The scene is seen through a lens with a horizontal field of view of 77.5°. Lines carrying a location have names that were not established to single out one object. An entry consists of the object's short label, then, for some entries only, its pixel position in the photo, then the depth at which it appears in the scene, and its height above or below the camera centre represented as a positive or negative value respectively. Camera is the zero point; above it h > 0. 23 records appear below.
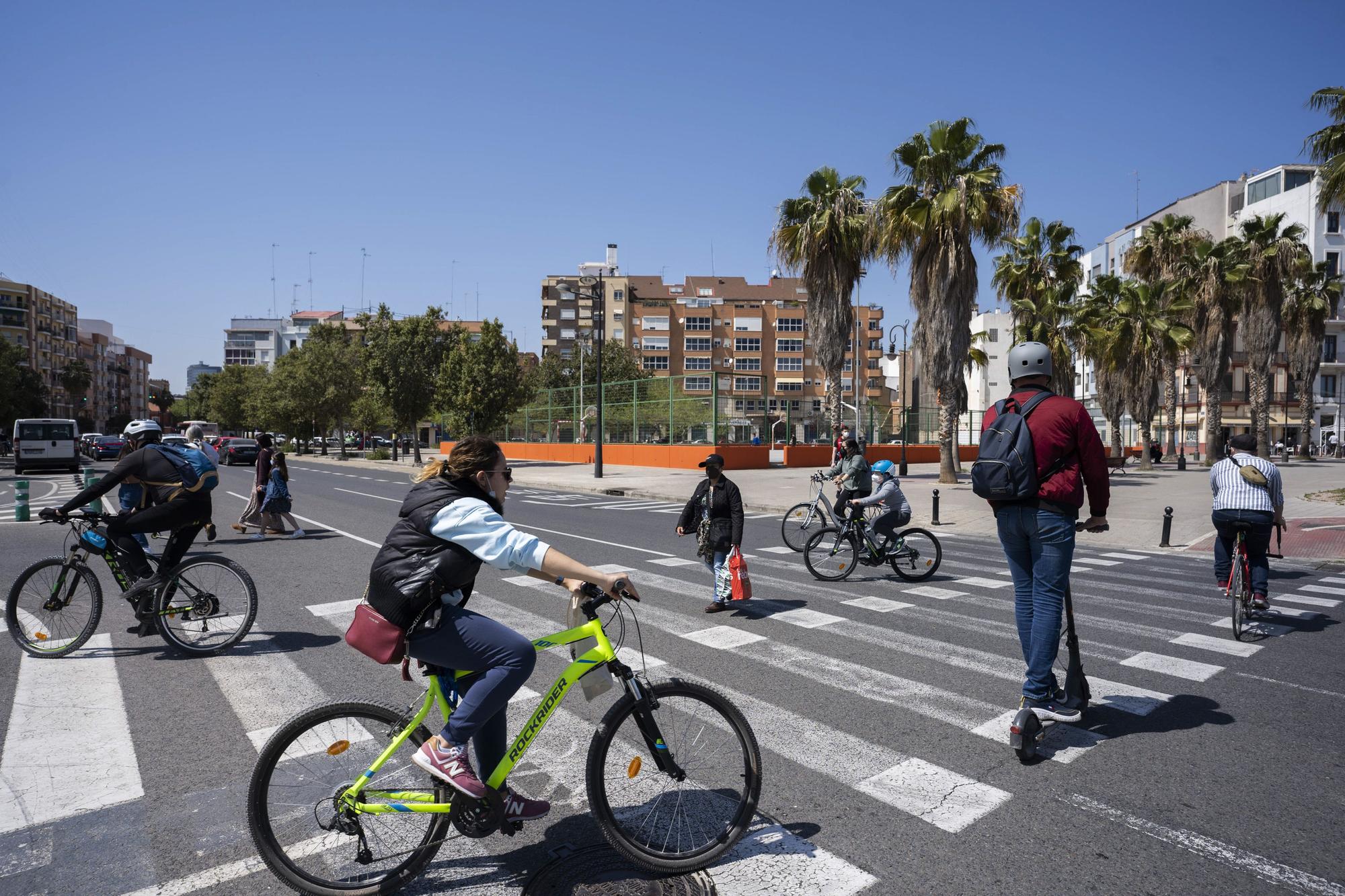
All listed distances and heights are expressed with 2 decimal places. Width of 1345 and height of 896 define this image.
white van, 32.56 -0.99
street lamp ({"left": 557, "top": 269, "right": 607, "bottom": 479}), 28.67 +3.54
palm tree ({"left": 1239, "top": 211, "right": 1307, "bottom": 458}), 39.22 +7.06
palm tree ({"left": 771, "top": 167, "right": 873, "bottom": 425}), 28.95 +6.23
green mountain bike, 2.98 -1.32
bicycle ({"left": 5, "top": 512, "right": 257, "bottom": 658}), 6.20 -1.36
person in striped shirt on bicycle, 7.07 -0.57
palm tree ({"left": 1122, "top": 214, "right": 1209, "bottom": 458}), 41.00 +9.05
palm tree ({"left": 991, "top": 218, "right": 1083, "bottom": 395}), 29.16 +5.49
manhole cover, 3.05 -1.68
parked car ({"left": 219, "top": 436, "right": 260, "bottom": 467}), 45.25 -1.64
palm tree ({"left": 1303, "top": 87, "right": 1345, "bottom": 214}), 20.27 +7.18
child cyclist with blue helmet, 9.73 -0.94
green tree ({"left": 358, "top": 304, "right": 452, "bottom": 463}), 46.44 +3.62
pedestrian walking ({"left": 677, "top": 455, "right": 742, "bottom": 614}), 7.93 -0.92
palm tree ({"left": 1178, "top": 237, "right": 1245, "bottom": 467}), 39.38 +6.14
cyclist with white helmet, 6.13 -0.69
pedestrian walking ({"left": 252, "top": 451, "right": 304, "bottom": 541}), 13.61 -1.27
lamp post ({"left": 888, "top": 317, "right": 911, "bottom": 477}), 50.06 +5.09
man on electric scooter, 4.27 -0.42
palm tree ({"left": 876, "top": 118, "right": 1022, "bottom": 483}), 24.09 +6.00
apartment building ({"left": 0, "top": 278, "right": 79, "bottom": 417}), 102.19 +11.63
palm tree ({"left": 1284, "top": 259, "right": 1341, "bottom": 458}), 44.81 +6.50
